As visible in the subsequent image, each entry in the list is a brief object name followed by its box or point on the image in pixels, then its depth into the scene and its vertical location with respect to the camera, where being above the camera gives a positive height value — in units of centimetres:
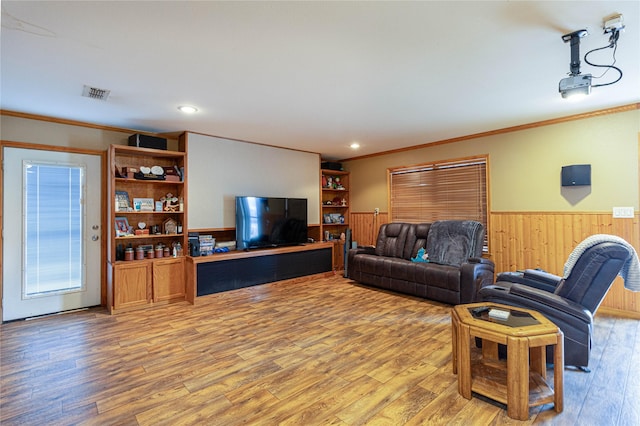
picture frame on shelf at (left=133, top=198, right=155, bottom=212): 411 +16
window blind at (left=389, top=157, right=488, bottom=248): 472 +38
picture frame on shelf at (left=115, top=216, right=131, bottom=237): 396 -14
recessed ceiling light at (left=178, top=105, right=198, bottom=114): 330 +119
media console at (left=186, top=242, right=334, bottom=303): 416 -81
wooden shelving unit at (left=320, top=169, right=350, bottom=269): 638 +16
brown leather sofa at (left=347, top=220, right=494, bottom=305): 382 -70
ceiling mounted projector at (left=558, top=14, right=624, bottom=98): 190 +105
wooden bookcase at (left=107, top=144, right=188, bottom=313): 384 -15
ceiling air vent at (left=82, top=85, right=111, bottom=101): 281 +117
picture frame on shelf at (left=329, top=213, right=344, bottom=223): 668 -8
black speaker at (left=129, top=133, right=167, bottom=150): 399 +100
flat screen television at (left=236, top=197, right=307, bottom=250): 475 -11
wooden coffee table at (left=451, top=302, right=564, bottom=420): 179 -94
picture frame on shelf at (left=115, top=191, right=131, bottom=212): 399 +19
